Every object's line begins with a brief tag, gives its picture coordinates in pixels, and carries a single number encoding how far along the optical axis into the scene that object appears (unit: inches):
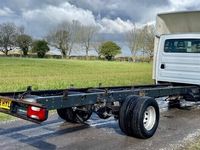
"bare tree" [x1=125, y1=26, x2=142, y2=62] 2202.6
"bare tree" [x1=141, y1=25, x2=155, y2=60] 1757.3
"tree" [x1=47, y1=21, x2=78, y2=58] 2387.7
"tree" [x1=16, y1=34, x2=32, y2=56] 2289.6
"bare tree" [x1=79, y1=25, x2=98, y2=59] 2577.6
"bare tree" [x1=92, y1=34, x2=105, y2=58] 2361.7
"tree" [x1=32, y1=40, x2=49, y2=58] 2137.7
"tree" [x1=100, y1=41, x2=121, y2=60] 2254.8
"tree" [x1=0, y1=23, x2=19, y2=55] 2360.8
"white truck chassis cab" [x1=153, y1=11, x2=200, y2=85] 255.8
